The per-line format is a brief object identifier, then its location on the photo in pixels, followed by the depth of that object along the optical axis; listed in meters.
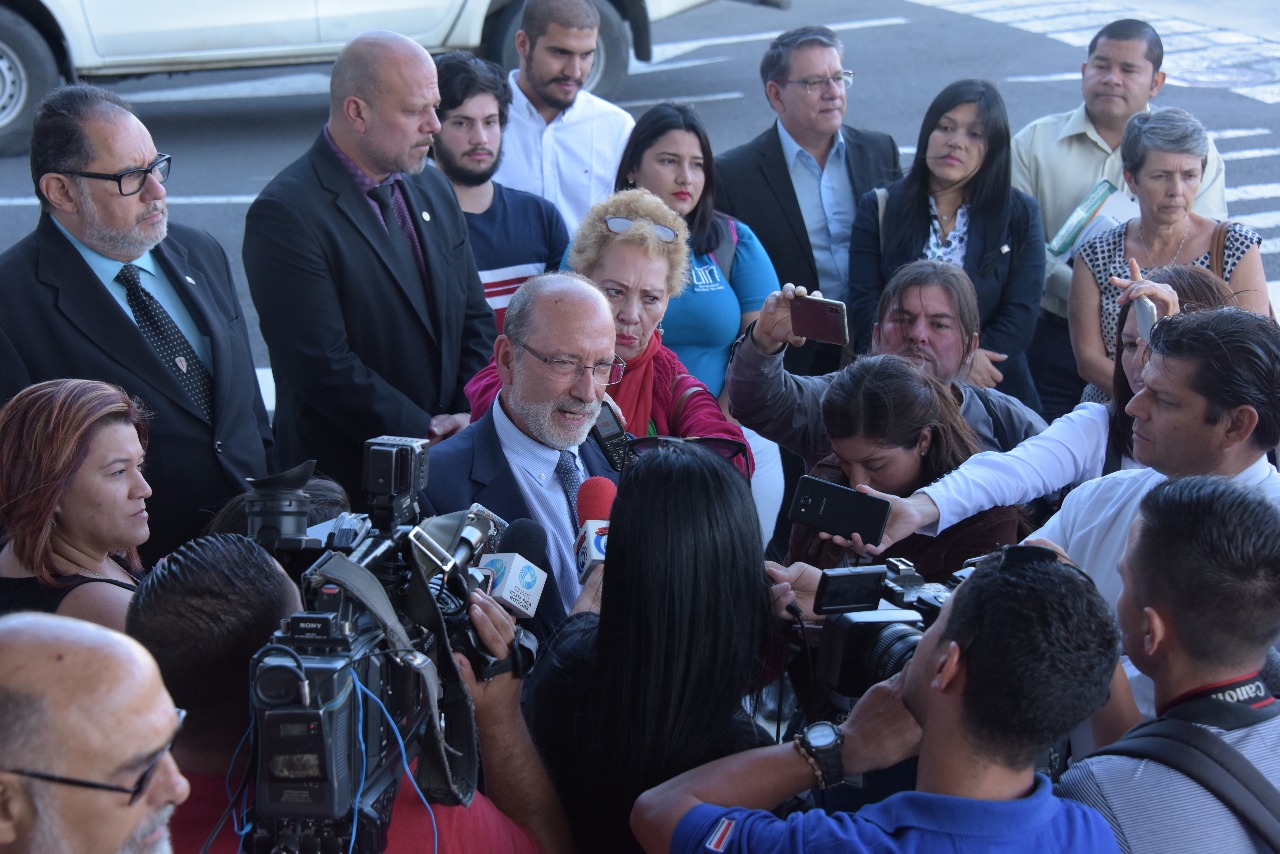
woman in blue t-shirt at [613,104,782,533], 4.46
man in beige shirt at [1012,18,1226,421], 5.15
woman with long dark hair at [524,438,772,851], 2.16
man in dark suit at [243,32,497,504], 3.97
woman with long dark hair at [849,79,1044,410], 4.80
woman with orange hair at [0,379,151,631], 2.67
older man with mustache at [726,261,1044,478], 3.66
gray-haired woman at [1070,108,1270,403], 4.52
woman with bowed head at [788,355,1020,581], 3.11
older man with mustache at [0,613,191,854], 1.56
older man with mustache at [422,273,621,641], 3.15
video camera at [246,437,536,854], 1.73
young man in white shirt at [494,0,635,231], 5.34
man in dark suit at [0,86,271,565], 3.45
